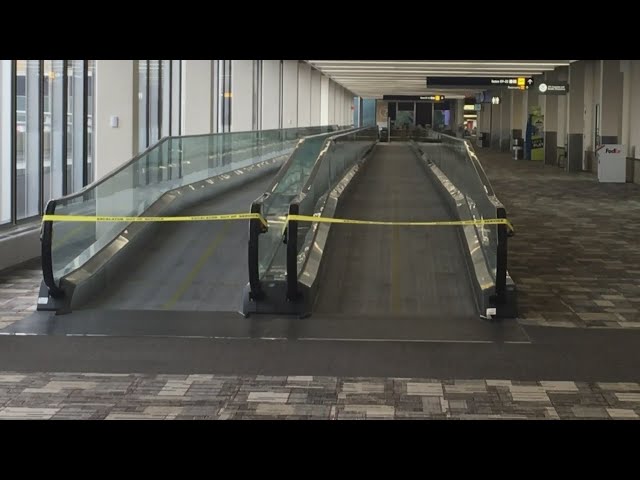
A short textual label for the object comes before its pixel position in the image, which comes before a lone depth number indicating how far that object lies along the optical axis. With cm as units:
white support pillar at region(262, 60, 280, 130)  3347
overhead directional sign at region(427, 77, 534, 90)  3375
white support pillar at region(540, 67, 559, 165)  3694
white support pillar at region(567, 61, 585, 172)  3108
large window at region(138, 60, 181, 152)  1892
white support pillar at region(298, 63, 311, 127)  3994
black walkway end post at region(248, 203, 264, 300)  836
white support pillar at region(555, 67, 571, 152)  3394
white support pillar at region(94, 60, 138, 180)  1448
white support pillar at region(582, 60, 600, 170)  3022
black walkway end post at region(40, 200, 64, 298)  842
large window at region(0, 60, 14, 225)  1173
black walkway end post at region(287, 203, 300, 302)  842
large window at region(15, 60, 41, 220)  1232
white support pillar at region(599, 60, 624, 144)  2645
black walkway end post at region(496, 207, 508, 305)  833
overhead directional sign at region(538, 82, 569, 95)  3109
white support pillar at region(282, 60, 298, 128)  3628
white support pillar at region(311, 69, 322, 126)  4556
